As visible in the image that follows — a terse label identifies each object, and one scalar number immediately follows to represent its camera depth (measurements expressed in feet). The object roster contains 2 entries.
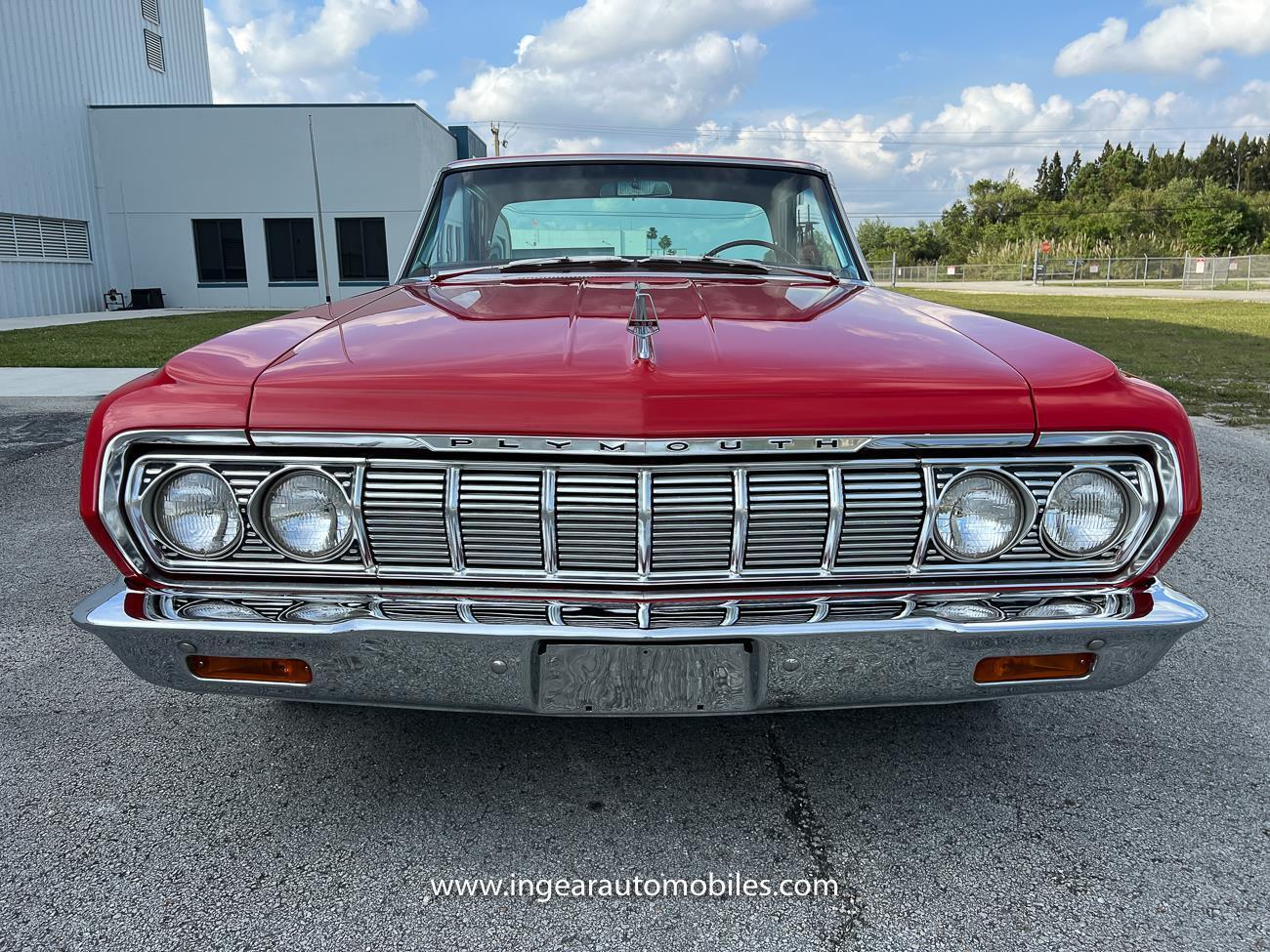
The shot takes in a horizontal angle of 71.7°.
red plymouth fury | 5.38
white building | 65.00
